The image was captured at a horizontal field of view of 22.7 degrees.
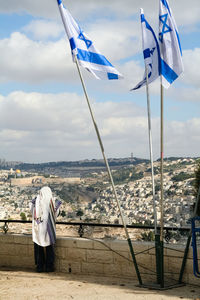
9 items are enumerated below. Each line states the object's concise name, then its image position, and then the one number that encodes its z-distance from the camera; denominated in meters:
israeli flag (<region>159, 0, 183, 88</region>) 8.12
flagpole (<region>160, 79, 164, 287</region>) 8.19
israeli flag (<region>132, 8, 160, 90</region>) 8.29
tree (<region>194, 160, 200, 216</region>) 9.07
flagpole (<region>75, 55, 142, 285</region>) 8.54
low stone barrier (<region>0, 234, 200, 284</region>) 8.69
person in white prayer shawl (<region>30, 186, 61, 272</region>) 9.75
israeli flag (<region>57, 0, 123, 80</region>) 8.63
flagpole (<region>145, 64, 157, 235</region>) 8.42
